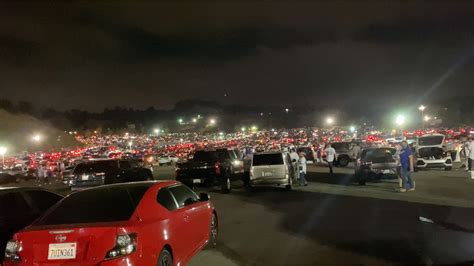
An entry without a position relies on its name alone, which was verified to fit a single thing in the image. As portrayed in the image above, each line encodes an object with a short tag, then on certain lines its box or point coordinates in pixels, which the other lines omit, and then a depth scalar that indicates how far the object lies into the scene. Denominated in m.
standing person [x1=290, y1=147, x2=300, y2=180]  21.58
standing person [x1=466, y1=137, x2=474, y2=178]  19.66
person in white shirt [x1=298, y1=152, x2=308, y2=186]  20.65
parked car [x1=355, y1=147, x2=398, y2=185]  19.55
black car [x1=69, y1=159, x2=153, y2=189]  21.00
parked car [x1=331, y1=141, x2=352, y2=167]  33.67
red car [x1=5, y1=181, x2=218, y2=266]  5.57
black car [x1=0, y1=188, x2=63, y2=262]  7.84
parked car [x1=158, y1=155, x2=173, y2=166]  58.07
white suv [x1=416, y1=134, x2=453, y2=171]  24.50
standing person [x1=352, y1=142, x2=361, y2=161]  29.85
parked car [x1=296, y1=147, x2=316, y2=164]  38.91
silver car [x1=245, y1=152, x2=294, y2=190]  19.31
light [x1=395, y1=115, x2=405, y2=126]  40.16
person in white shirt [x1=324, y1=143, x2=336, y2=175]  25.44
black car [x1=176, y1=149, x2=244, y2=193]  20.33
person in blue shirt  16.76
